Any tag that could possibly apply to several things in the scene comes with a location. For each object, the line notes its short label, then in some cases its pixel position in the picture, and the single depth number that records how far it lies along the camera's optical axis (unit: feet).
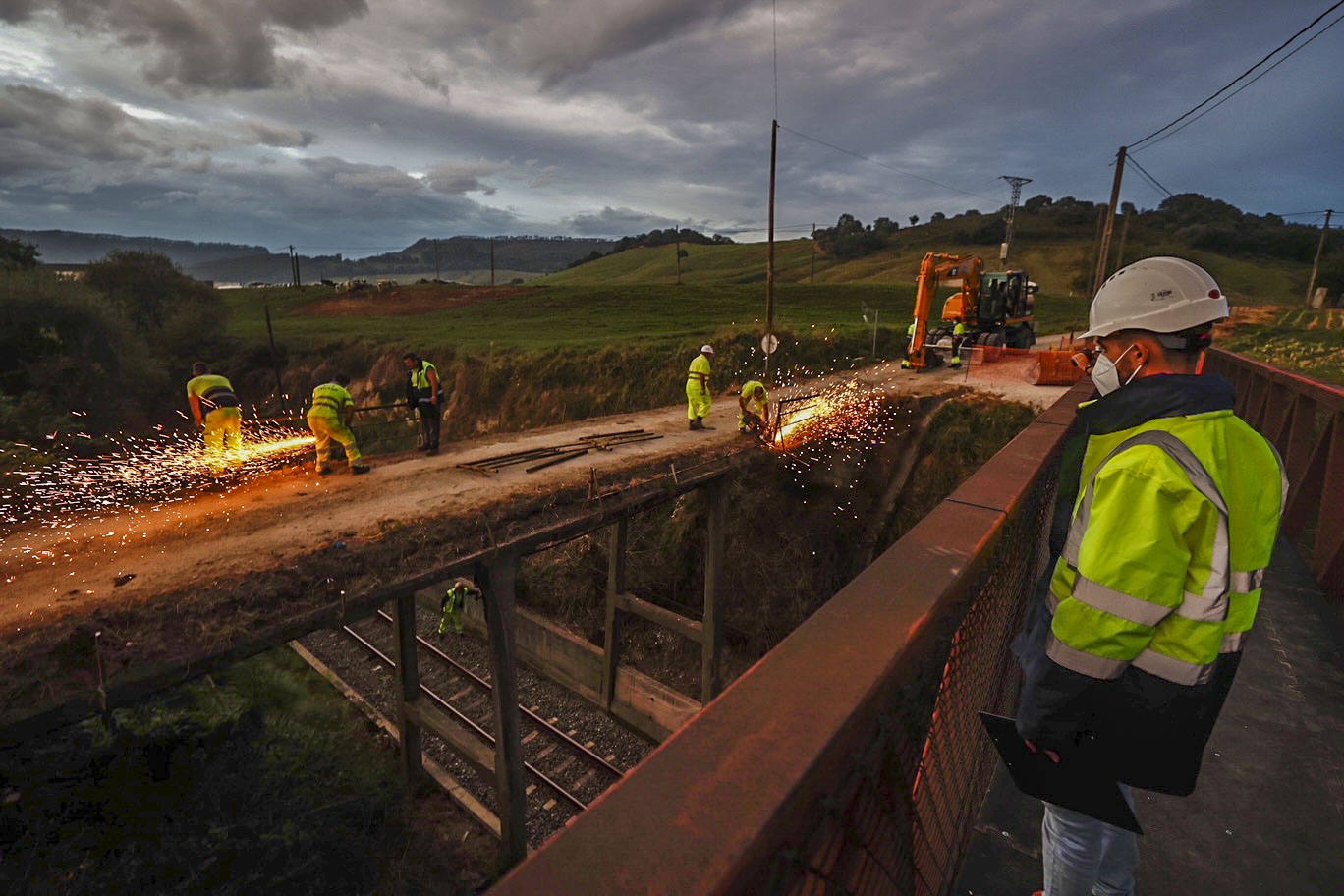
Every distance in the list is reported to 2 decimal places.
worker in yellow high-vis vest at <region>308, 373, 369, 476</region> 32.12
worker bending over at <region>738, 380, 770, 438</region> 42.45
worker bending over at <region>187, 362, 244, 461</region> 33.81
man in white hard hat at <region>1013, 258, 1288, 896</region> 5.54
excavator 64.13
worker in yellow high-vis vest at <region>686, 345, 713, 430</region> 43.29
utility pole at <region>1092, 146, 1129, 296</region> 72.64
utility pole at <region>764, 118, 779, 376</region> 57.05
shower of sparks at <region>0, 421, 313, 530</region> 28.68
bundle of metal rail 35.32
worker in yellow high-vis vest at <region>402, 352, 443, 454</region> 38.70
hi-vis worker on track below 51.93
